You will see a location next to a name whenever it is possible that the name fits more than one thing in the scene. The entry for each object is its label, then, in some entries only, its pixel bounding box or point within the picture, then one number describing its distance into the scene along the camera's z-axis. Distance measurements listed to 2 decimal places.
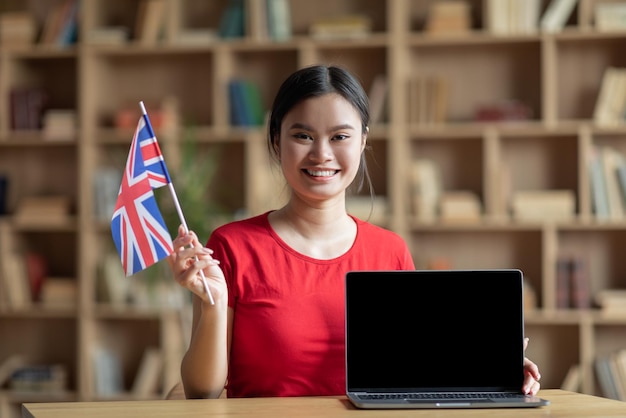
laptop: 1.71
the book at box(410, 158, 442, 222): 4.61
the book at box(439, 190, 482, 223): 4.57
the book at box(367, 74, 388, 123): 4.64
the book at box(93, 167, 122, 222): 4.84
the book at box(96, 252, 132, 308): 4.82
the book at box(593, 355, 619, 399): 4.44
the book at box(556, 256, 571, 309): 4.54
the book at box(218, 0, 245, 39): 4.77
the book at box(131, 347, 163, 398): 4.80
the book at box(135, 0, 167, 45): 4.81
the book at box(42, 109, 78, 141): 4.90
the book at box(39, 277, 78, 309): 4.90
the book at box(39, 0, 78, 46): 4.90
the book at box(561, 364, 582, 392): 4.50
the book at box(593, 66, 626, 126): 4.48
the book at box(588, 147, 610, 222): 4.48
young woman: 1.91
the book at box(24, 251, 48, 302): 4.98
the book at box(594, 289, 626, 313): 4.47
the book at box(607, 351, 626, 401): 4.41
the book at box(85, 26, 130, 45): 4.82
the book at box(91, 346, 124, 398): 4.86
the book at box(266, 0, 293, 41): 4.70
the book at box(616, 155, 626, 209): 4.45
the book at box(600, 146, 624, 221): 4.46
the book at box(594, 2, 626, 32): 4.45
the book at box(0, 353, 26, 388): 5.02
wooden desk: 1.58
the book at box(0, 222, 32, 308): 4.91
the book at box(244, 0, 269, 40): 4.69
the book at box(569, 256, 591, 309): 4.51
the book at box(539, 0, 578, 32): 4.50
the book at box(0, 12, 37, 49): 4.96
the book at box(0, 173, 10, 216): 5.05
